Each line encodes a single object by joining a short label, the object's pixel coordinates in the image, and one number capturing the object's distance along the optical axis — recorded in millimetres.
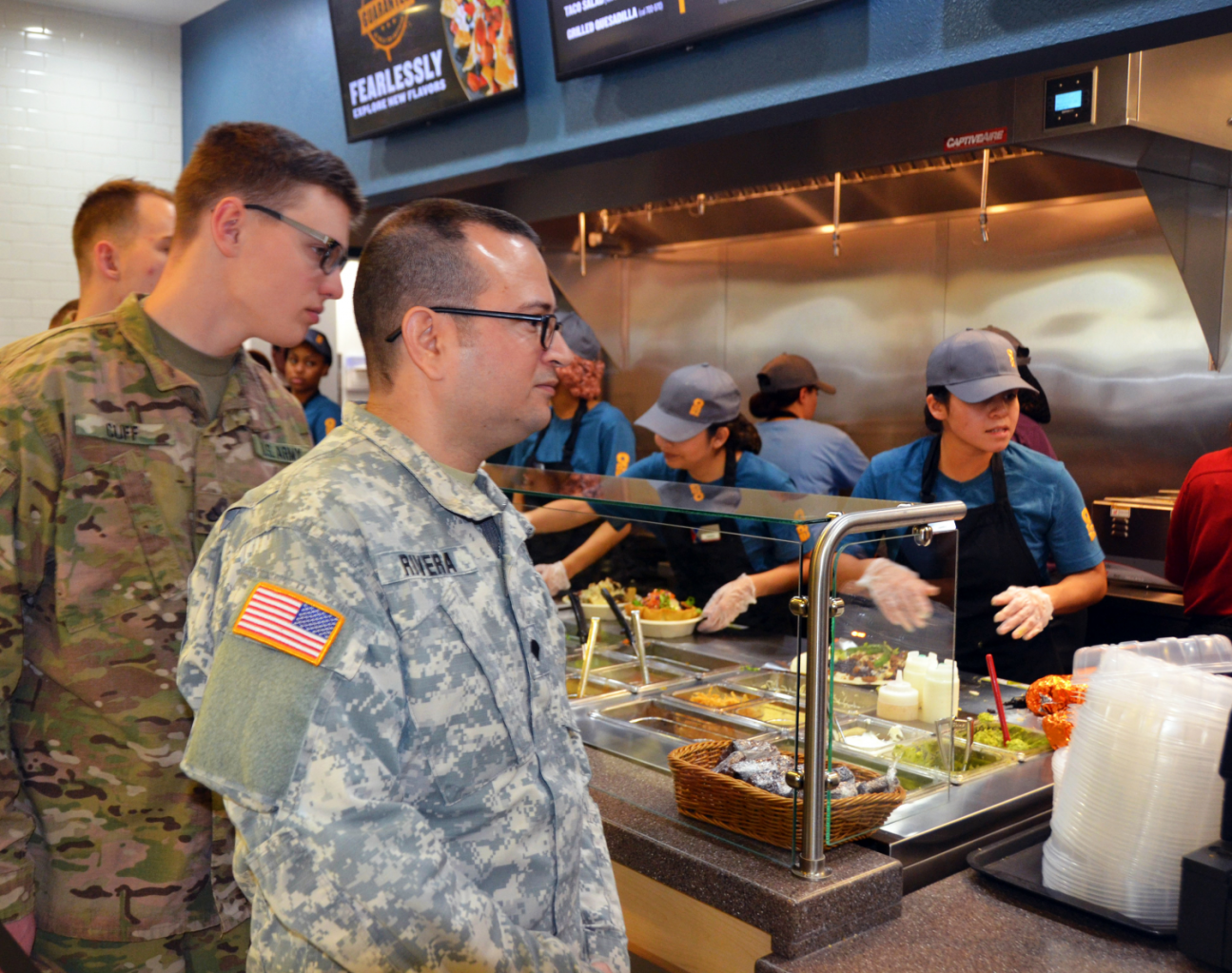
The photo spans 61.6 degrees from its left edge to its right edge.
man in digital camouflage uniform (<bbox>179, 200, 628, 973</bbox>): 990
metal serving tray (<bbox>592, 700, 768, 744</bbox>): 2012
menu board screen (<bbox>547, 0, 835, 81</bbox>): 2900
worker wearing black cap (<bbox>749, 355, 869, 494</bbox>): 4188
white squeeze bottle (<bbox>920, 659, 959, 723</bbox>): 1857
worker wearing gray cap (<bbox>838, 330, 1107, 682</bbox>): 2684
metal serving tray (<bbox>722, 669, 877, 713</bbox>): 1712
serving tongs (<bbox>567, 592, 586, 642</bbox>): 2480
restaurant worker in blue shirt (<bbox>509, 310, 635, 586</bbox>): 4148
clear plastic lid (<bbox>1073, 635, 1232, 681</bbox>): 1634
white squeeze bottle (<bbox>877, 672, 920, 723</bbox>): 1845
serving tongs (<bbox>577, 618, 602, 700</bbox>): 2307
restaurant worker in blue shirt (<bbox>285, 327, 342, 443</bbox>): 5211
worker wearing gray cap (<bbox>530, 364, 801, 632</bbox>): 1814
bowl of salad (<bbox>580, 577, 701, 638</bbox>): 2299
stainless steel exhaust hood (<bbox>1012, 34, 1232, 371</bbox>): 2451
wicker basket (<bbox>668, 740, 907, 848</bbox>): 1605
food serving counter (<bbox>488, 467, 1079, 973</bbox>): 1566
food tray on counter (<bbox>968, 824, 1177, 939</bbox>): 1474
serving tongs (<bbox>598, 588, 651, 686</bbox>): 2352
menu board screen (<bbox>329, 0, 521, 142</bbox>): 3732
